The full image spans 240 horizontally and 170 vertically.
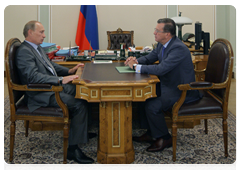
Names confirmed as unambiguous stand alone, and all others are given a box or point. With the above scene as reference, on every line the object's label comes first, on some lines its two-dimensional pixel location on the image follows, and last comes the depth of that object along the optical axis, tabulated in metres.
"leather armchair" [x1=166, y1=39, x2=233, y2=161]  2.34
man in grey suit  2.38
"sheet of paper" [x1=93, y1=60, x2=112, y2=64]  3.25
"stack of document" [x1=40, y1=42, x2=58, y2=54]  3.41
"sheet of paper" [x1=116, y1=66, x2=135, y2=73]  2.62
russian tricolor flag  5.96
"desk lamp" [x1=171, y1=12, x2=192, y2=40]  4.36
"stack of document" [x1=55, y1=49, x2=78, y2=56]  3.58
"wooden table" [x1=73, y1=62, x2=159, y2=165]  2.07
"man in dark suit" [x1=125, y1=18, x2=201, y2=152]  2.51
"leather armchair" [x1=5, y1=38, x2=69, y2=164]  2.30
